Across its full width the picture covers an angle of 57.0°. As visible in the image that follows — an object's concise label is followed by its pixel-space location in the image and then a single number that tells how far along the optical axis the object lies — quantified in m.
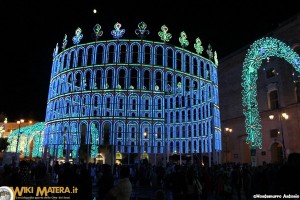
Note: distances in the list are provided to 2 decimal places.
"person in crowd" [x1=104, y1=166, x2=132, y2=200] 5.91
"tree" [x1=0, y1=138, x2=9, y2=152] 55.88
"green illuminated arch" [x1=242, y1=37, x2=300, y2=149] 26.11
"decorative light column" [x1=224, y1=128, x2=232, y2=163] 40.33
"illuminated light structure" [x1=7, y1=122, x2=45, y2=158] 60.53
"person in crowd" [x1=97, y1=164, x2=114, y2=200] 8.70
